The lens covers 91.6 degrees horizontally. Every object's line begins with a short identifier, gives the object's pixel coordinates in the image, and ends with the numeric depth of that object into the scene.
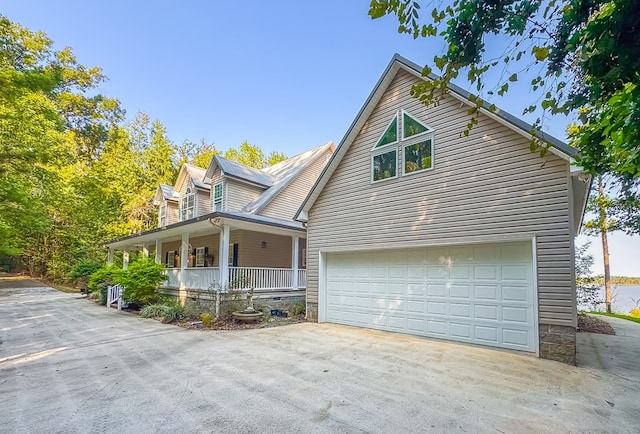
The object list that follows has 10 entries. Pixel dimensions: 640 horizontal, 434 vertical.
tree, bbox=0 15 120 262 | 8.03
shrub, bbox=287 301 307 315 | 10.99
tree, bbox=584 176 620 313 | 14.84
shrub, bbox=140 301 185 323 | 9.95
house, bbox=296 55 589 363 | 5.88
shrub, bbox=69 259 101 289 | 19.86
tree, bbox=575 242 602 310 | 14.35
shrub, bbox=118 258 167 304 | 11.46
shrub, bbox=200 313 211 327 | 9.21
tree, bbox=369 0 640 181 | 2.80
